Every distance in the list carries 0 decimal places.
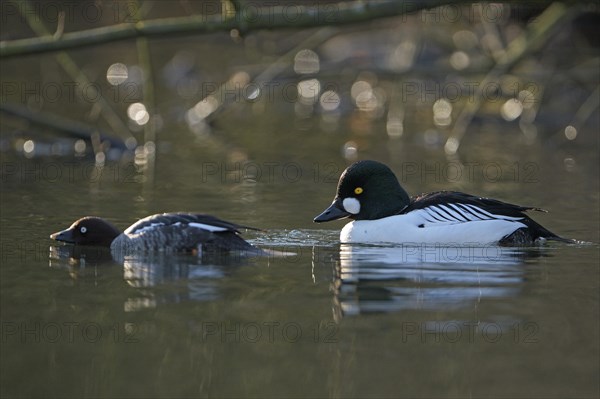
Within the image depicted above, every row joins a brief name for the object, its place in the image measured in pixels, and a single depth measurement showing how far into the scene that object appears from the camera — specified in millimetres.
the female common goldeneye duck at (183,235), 19187
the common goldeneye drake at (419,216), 20156
